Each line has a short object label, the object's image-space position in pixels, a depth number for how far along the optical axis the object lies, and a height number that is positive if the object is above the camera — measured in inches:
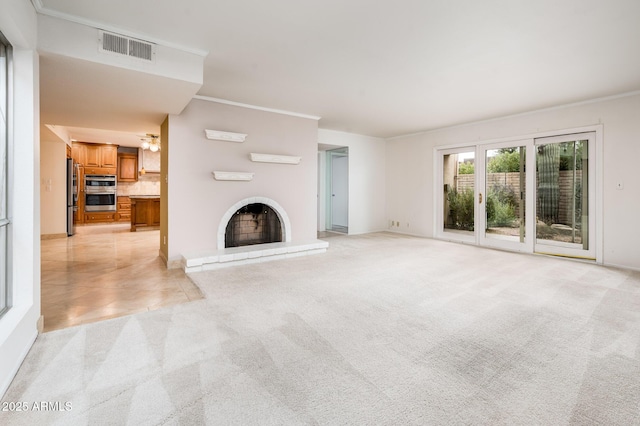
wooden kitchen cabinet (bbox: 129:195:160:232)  311.9 +0.8
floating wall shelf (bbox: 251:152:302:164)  193.0 +35.6
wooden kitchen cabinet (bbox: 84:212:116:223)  365.9 -6.5
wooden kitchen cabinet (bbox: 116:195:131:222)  385.1 +4.8
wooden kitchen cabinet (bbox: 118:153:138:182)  381.4 +56.5
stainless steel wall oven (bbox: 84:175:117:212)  360.5 +22.9
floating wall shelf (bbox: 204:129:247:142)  174.4 +45.5
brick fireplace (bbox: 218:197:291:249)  196.7 -7.2
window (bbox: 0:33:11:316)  78.1 +10.0
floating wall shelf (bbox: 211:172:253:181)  178.5 +22.0
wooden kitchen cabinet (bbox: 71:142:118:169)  354.9 +68.5
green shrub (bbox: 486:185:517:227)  221.1 +4.9
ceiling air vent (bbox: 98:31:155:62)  104.3 +59.4
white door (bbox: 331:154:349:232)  320.5 +21.7
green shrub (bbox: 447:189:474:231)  249.4 +3.7
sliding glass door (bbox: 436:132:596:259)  189.9 +12.7
